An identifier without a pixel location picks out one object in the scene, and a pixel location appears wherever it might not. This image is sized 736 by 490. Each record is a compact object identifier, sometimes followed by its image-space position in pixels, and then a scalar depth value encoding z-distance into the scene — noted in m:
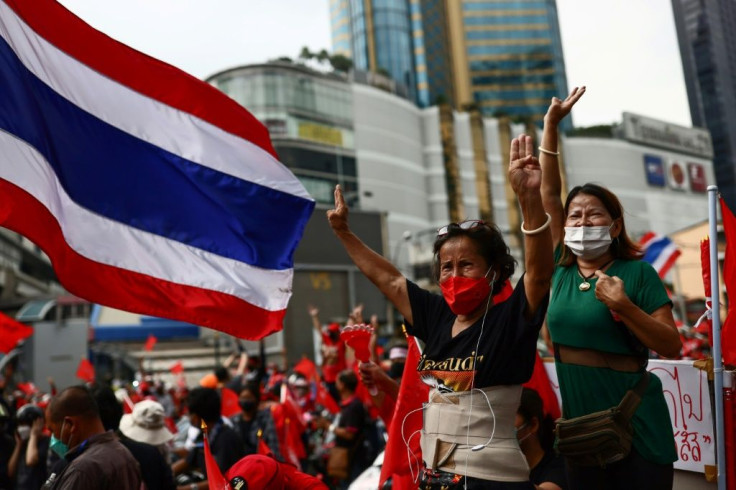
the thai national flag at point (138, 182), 3.45
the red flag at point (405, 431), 3.33
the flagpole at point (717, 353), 3.03
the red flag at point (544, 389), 4.01
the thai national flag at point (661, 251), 12.35
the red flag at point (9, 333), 6.06
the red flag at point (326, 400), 9.30
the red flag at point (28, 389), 16.13
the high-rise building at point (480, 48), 93.25
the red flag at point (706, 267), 3.46
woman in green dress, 2.77
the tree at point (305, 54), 54.97
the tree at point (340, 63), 56.84
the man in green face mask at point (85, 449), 3.33
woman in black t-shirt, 2.45
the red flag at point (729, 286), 3.27
